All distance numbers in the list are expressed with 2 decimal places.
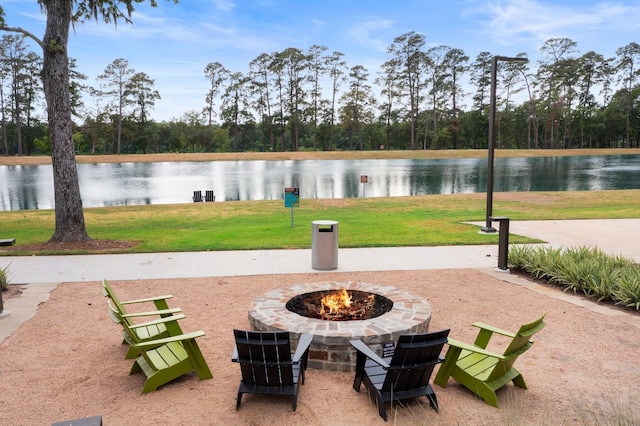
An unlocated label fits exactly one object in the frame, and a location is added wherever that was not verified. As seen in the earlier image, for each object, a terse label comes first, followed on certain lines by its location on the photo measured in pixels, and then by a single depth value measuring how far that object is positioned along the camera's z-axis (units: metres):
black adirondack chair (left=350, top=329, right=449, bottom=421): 3.73
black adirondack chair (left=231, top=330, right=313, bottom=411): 3.78
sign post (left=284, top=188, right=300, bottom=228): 12.52
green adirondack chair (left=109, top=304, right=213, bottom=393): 4.23
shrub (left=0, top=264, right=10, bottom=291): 7.53
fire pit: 4.62
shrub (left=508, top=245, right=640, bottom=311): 6.74
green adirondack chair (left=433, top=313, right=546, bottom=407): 4.00
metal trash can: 8.50
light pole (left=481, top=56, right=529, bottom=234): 11.70
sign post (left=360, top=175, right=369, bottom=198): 24.31
